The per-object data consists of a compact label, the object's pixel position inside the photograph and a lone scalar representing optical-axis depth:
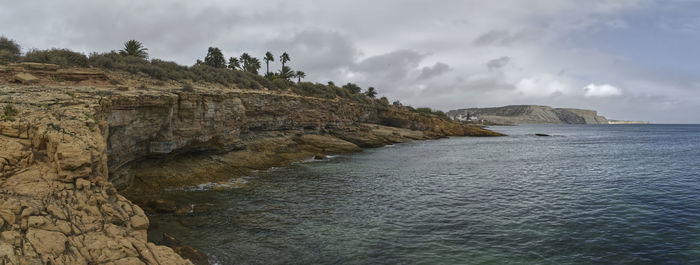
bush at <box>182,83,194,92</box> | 22.81
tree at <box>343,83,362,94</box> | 80.26
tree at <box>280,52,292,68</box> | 66.29
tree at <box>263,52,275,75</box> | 63.03
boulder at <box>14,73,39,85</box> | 16.95
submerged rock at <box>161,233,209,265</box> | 9.72
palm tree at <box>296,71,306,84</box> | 66.78
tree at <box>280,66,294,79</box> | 61.28
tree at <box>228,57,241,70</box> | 57.41
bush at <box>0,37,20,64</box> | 19.99
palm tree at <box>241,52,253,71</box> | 59.12
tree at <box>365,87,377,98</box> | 89.12
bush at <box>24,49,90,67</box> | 21.58
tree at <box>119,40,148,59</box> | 34.34
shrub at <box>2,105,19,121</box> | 9.69
